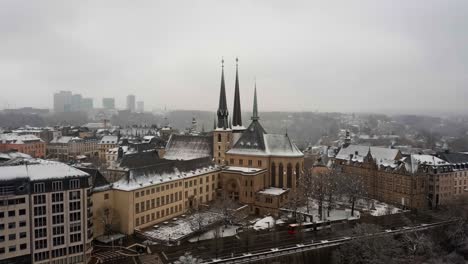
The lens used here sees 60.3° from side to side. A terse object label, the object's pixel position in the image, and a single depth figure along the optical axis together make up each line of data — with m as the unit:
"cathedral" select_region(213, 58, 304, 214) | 83.88
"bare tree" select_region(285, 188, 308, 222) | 75.81
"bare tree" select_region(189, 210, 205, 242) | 65.81
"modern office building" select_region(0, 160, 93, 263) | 49.31
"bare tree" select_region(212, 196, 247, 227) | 71.62
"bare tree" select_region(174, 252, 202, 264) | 50.86
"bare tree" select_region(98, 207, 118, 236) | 64.00
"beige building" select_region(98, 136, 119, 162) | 154.79
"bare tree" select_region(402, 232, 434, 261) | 63.15
